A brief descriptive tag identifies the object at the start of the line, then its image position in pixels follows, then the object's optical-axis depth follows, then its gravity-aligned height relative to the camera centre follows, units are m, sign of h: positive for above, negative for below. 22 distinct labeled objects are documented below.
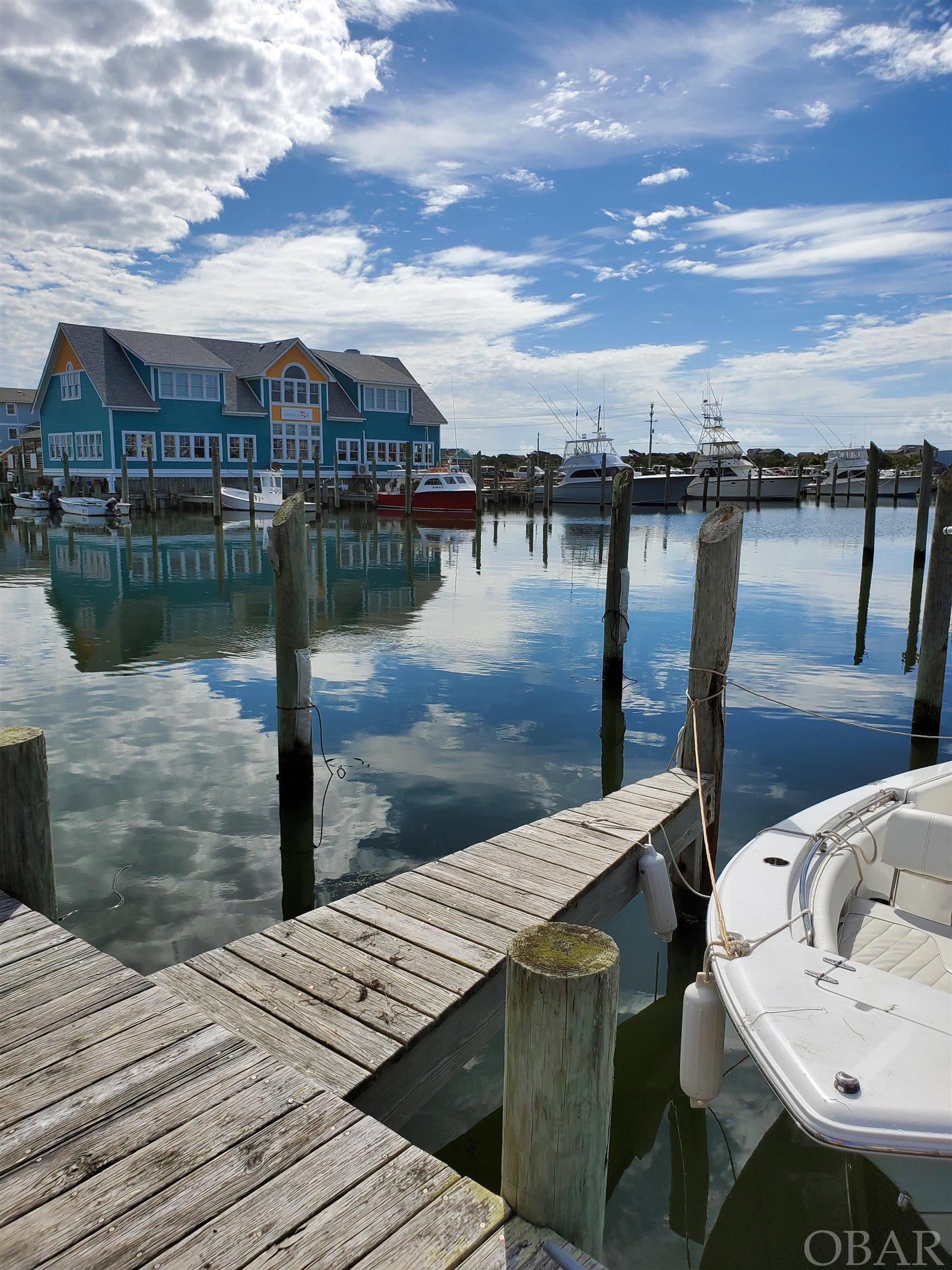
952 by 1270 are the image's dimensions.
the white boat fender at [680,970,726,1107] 3.46 -2.23
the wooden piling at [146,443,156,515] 39.69 -0.48
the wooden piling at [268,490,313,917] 6.93 -1.76
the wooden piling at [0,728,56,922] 4.09 -1.65
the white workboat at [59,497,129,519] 37.16 -1.47
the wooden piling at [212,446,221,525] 36.75 -0.39
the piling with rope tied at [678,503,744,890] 6.04 -1.06
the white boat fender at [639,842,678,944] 5.24 -2.50
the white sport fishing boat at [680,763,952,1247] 2.65 -1.93
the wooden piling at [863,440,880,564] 24.30 -0.48
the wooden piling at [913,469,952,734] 9.11 -1.48
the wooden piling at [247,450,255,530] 38.81 -0.77
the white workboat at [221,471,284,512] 41.34 -1.05
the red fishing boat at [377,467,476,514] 44.34 -0.72
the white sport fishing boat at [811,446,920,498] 69.88 +1.11
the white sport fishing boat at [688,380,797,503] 63.56 +0.82
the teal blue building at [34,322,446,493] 42.91 +3.75
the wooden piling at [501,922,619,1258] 2.28 -1.60
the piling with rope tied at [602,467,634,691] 10.97 -1.51
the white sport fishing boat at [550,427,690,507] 58.16 +0.23
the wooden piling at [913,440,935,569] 21.33 -0.49
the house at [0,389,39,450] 79.62 +5.36
